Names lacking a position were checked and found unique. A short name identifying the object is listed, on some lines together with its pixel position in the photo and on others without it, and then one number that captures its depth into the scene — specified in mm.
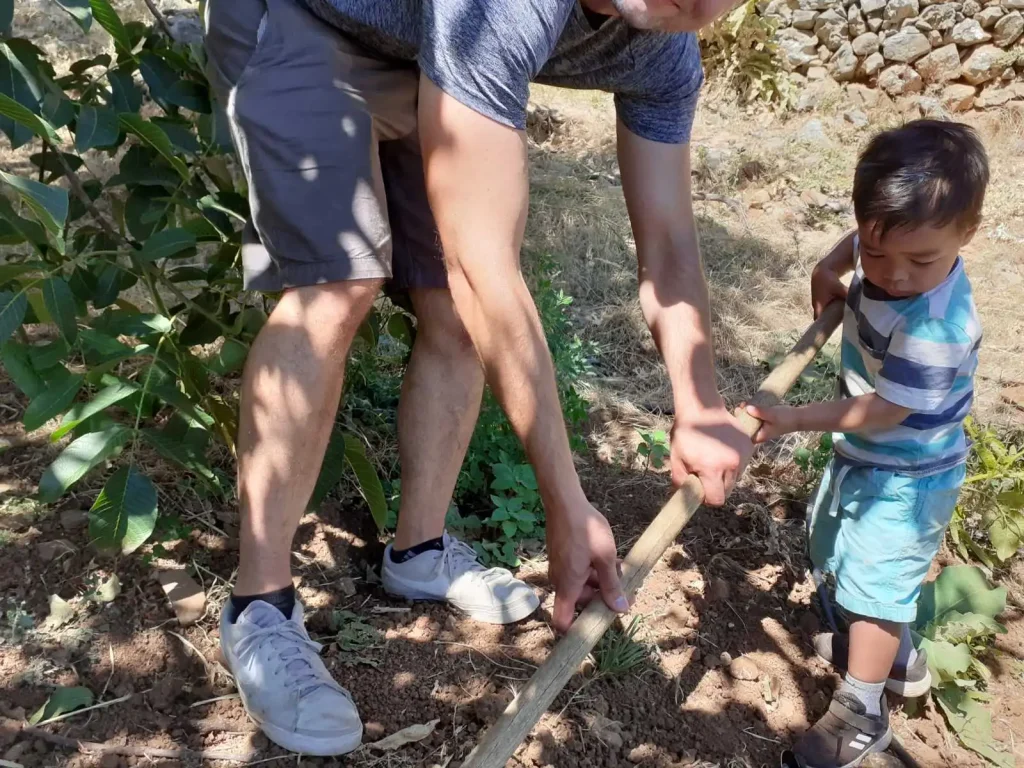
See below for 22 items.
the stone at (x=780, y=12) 7156
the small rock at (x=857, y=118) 6754
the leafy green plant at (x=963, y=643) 2172
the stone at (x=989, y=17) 6691
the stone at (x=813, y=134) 6355
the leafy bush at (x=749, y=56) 6891
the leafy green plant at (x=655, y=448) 2594
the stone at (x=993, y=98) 6789
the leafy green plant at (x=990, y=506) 2525
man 1391
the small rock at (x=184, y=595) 1988
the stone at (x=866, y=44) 6980
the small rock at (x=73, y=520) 2158
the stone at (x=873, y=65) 6984
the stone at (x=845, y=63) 7043
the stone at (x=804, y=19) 7082
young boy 1843
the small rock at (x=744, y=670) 2223
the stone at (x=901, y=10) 6836
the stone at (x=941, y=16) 6785
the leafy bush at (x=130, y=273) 1675
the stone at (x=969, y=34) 6758
